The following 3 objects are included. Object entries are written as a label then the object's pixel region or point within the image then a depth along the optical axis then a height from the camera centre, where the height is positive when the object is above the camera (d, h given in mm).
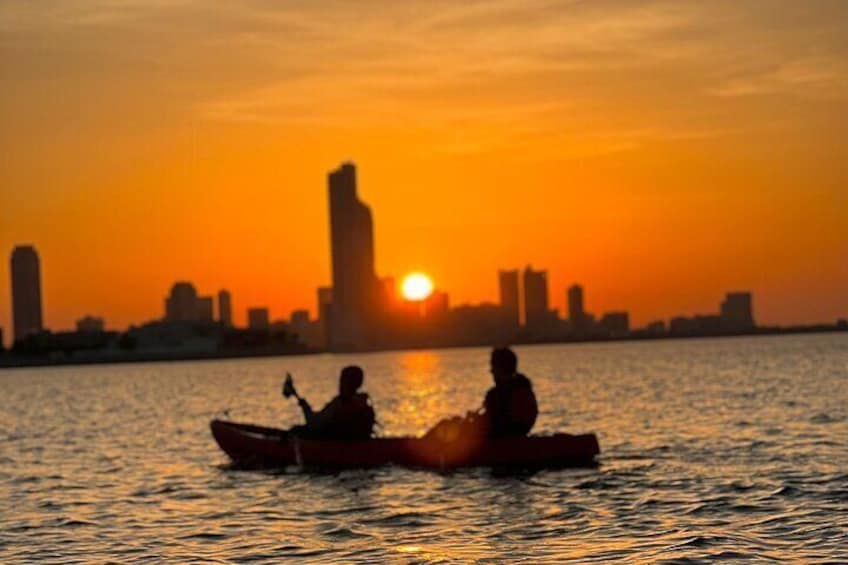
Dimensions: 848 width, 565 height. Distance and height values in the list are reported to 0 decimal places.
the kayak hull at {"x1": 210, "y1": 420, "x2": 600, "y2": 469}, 28172 -2002
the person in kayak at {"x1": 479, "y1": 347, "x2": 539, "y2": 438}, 27953 -1041
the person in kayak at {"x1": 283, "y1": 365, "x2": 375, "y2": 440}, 29094 -1227
